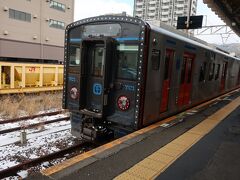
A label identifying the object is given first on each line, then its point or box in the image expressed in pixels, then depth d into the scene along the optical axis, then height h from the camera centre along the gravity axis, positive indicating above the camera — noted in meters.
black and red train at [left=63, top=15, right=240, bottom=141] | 5.37 -0.25
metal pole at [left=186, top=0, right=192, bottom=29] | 11.81 +2.35
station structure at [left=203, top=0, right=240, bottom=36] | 11.34 +2.84
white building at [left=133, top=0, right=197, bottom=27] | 82.31 +19.05
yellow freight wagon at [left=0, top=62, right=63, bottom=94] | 12.38 -1.00
